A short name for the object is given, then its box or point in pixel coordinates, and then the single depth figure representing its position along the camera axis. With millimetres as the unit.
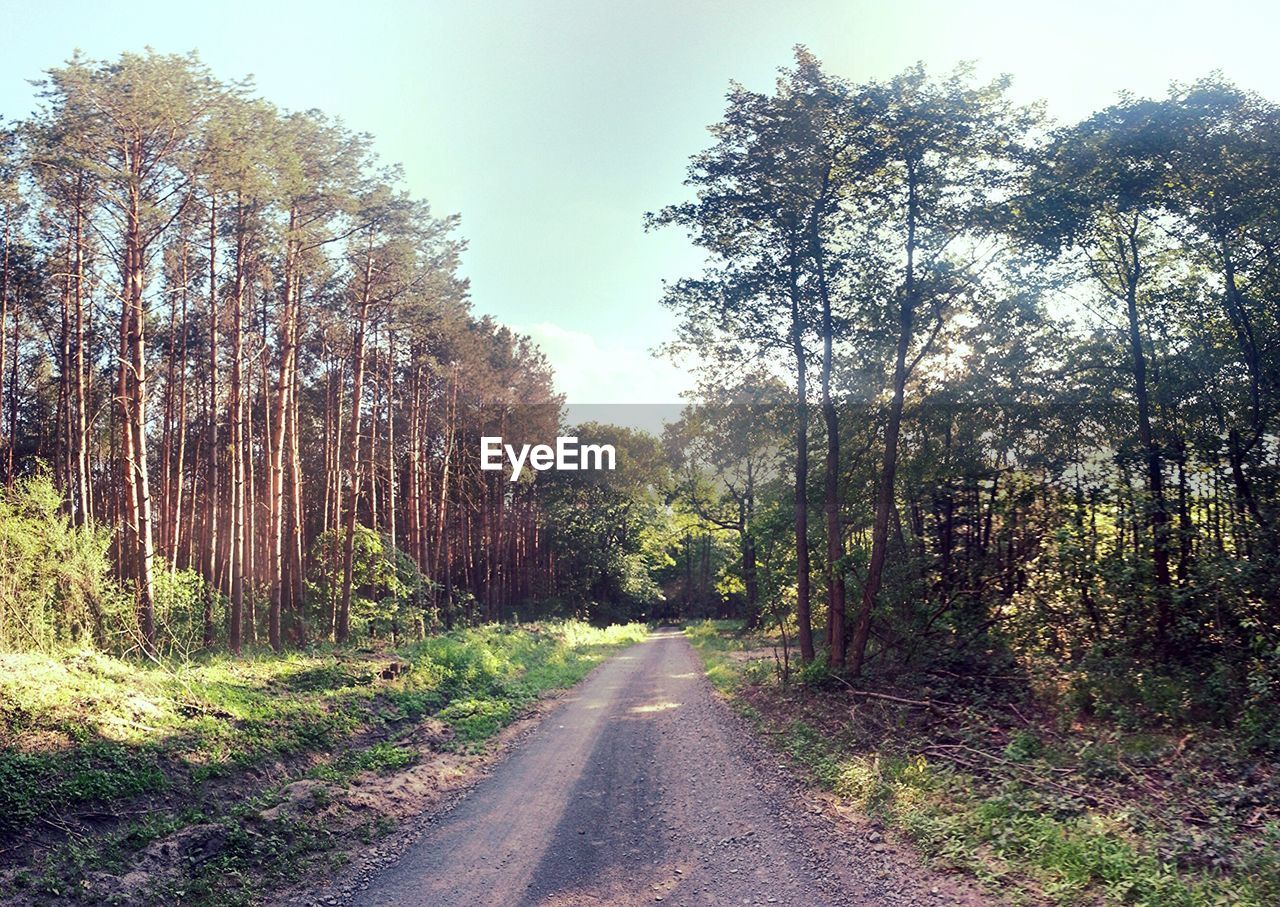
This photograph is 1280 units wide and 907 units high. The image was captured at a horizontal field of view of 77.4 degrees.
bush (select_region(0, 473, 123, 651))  10961
